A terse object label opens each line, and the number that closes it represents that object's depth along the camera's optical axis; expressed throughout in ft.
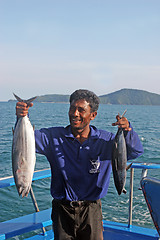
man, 8.19
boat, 10.55
